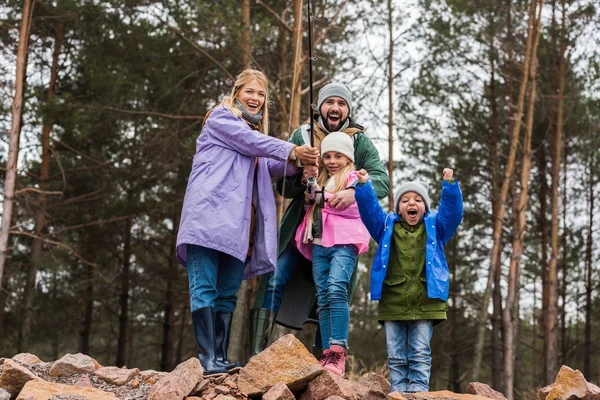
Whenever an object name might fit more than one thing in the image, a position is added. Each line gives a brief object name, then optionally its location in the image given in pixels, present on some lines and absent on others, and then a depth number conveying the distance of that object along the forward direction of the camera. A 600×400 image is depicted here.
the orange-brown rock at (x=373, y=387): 4.27
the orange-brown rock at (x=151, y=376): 4.75
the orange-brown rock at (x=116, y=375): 4.64
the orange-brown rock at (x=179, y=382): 4.05
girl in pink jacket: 4.98
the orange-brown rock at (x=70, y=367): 4.72
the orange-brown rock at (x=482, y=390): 5.05
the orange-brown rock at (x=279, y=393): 4.01
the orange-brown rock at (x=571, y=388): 4.82
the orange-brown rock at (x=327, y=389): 4.18
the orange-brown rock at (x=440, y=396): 4.53
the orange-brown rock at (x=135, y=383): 4.62
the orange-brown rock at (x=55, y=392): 3.95
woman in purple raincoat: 4.75
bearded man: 5.20
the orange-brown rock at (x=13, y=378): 4.29
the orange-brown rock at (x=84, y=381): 4.56
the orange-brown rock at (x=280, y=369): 4.24
